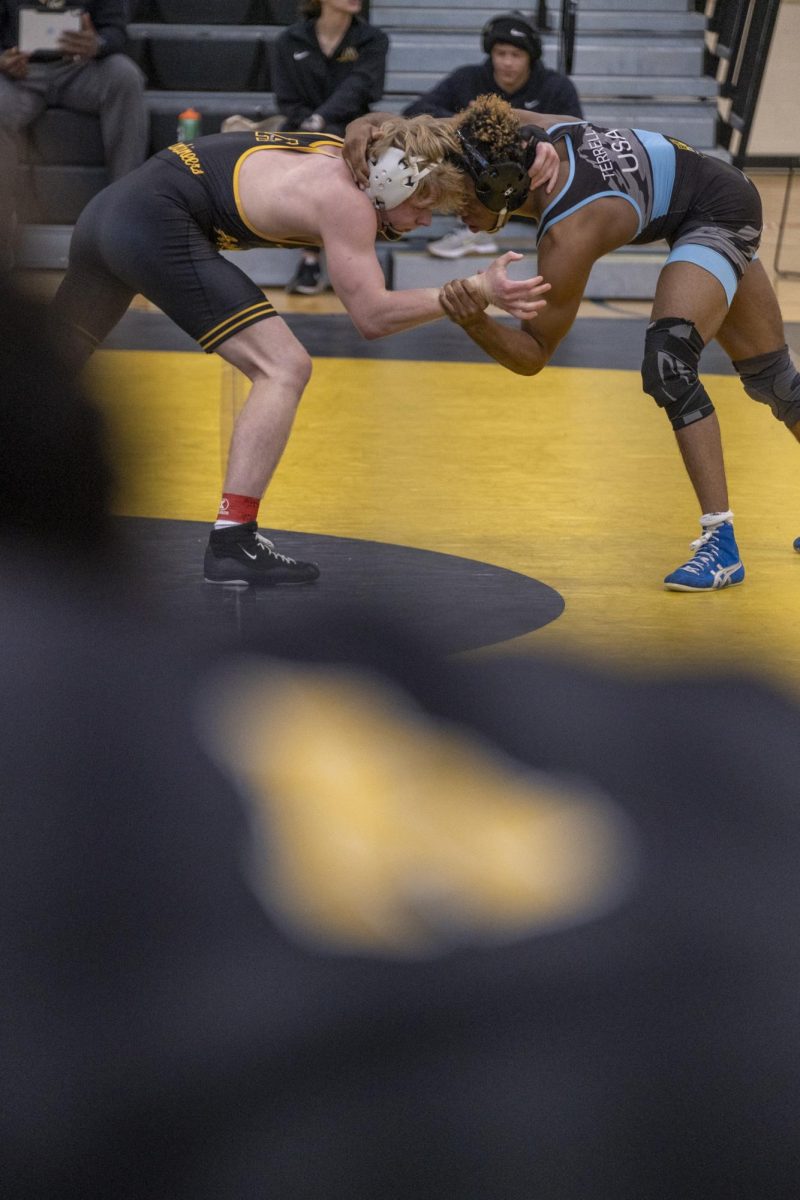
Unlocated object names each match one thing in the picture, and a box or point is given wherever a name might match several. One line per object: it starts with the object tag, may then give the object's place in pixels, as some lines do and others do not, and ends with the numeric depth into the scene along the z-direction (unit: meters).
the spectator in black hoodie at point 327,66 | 15.37
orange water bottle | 16.14
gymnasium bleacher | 15.89
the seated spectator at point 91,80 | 15.73
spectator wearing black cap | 14.28
